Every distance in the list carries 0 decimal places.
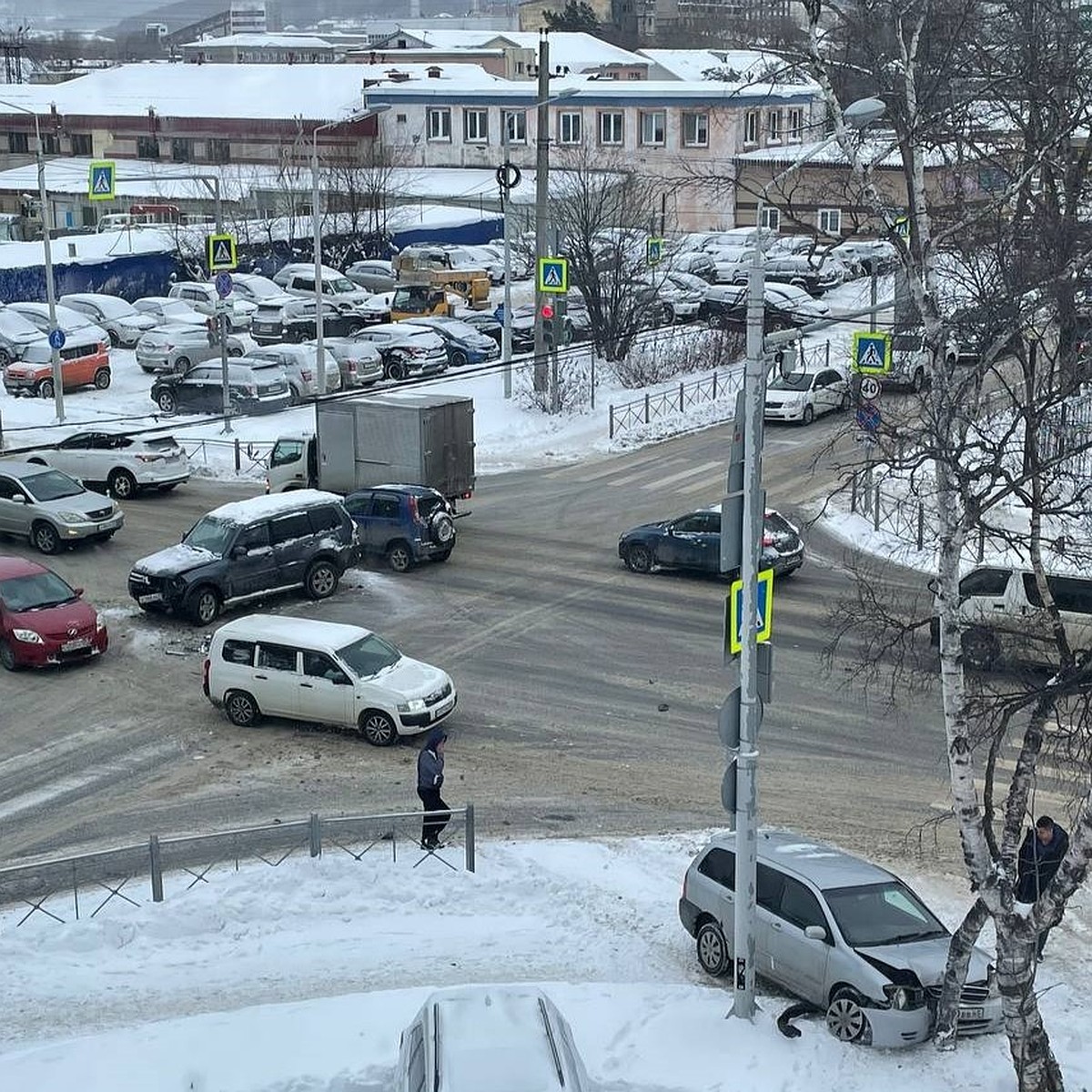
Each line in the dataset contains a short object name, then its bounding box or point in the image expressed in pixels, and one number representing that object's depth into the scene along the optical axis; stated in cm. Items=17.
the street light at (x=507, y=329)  4116
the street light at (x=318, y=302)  3916
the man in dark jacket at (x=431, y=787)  1656
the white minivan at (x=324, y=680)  1994
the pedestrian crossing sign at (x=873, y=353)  2984
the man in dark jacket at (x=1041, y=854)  1477
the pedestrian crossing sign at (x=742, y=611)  1309
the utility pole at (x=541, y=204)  3922
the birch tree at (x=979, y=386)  1197
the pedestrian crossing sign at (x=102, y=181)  4416
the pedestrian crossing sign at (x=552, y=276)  3794
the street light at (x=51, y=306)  3850
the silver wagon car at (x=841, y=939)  1297
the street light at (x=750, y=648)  1245
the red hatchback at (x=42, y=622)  2255
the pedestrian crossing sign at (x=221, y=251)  3809
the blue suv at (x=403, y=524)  2750
